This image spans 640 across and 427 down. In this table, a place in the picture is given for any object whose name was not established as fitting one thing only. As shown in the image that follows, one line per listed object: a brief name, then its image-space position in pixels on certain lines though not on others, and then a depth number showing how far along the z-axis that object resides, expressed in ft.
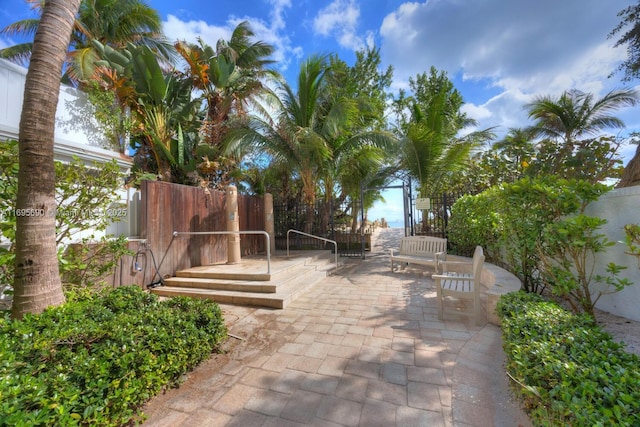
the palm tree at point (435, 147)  29.12
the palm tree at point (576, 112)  34.12
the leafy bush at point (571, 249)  9.09
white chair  12.24
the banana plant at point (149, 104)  28.37
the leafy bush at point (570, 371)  4.35
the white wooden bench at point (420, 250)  22.09
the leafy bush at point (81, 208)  10.61
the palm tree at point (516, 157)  29.11
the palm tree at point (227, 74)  34.17
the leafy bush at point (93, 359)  5.11
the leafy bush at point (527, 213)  10.51
